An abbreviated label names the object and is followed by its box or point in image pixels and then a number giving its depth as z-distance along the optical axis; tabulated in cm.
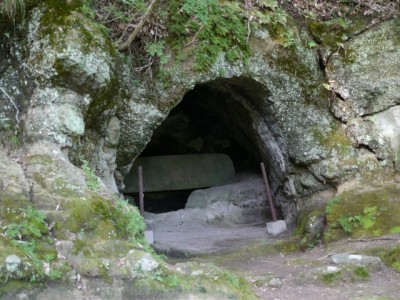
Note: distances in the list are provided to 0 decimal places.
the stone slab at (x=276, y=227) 862
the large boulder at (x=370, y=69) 838
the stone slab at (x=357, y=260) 605
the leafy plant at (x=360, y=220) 724
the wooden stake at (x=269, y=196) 892
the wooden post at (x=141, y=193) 820
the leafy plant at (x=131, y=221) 511
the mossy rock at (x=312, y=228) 753
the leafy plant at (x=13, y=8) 595
